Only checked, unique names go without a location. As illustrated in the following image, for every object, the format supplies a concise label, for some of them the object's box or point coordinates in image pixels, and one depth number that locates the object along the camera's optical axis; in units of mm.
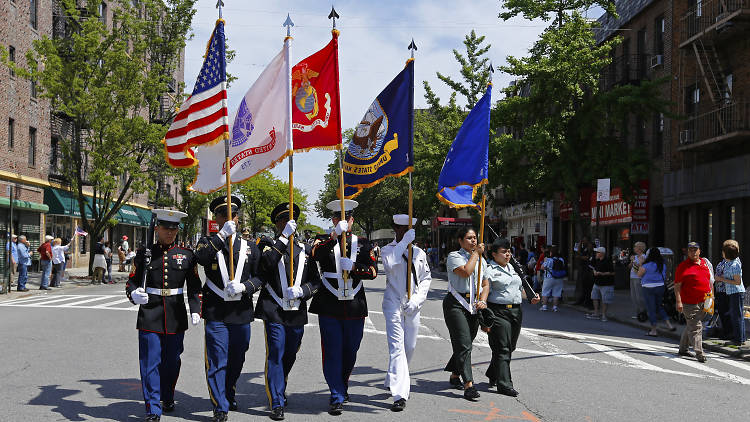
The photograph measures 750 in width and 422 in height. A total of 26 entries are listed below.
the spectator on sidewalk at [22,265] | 23047
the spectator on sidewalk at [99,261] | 27383
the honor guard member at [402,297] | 7326
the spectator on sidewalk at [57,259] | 24844
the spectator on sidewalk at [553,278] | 19125
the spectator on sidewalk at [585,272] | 19797
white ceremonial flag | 7922
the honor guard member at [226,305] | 6641
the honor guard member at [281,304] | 6859
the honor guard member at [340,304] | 7129
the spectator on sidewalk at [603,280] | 17047
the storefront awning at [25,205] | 28677
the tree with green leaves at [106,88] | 28562
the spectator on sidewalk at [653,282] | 14562
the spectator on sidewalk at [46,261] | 23938
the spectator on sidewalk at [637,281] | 15924
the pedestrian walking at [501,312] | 8039
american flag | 7836
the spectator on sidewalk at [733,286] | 12141
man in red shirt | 11203
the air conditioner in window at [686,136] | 23266
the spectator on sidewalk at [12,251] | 22297
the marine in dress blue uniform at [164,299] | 6660
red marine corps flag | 8234
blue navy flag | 8562
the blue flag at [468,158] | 9203
